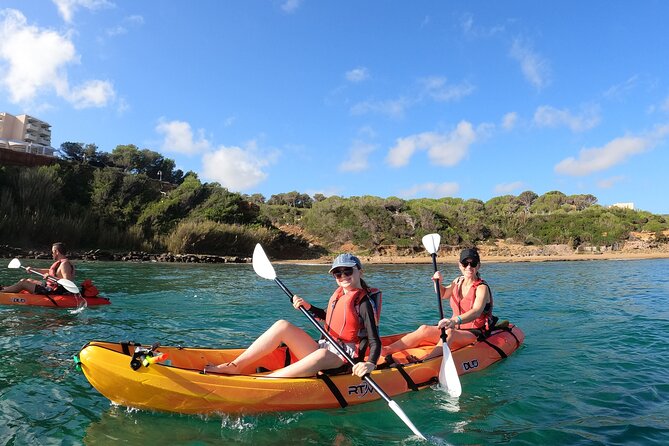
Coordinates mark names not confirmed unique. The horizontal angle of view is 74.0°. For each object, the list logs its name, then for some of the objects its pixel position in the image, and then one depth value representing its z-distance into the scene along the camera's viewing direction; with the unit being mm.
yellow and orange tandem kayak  3371
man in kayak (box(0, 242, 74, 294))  8164
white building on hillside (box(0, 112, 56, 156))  46531
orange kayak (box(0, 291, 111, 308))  7836
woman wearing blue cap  3807
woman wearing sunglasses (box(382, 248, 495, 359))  5042
